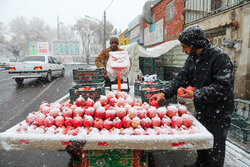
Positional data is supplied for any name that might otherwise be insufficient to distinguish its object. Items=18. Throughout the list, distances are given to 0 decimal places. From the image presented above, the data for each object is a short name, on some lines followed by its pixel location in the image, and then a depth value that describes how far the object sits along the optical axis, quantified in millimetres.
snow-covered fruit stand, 1649
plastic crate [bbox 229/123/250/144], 3101
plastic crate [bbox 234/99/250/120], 2901
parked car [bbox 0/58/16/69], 27361
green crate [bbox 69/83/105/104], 3732
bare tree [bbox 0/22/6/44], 40597
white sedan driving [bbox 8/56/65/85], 9977
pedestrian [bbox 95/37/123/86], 4770
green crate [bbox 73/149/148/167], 1880
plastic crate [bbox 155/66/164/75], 9874
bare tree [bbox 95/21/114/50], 43656
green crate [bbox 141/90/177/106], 3639
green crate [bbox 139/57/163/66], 9719
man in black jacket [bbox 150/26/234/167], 1781
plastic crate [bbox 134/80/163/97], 4035
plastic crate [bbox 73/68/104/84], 4875
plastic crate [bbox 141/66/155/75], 9844
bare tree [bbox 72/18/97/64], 43844
